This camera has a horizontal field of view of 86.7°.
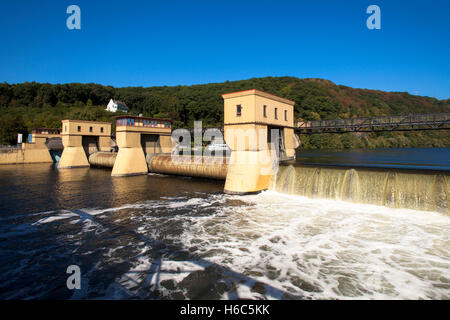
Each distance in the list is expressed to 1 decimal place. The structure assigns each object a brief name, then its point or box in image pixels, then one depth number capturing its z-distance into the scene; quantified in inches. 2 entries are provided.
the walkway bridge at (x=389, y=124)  970.7
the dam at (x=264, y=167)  600.3
